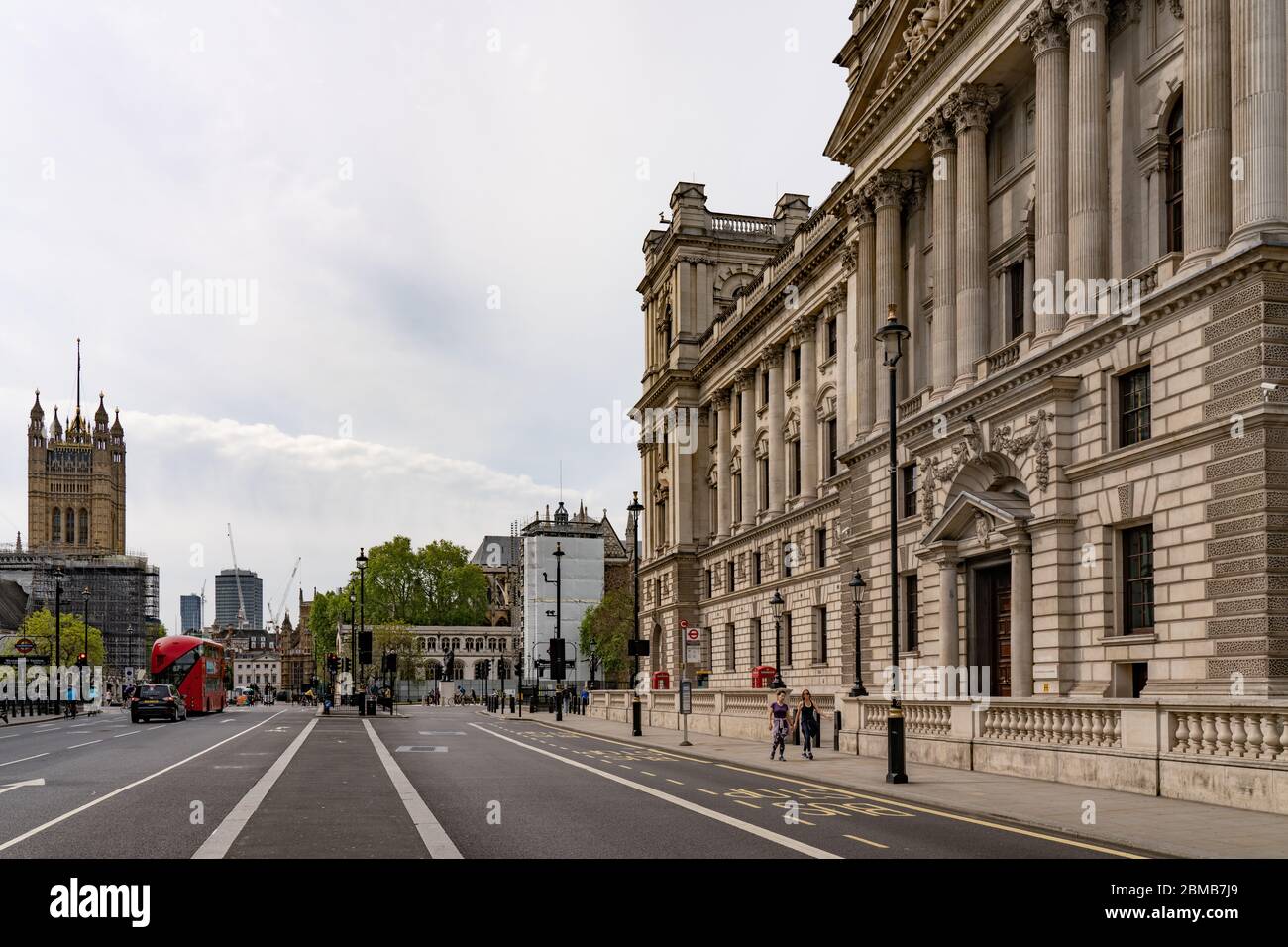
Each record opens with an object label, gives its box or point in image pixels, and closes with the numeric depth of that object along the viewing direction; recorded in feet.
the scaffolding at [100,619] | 639.76
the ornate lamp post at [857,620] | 123.13
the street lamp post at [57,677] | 245.24
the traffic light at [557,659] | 180.04
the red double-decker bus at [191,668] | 223.51
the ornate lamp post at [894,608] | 78.07
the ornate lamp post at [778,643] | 156.71
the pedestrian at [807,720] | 104.88
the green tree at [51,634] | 445.37
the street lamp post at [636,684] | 147.54
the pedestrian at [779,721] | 101.91
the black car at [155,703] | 198.18
